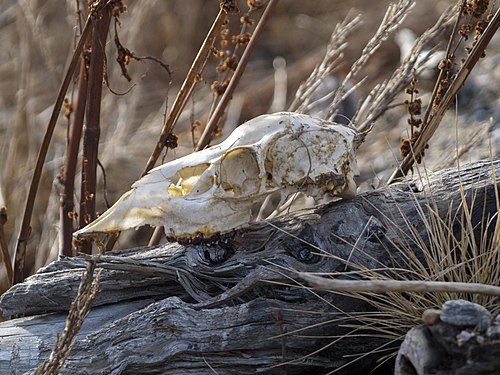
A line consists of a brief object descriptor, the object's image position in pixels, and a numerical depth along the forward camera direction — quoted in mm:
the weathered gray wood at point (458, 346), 3363
